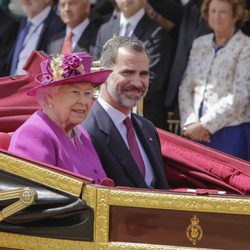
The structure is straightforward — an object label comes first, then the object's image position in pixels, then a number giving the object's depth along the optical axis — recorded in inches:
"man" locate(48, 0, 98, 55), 631.2
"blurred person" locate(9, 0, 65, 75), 660.7
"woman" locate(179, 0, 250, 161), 560.4
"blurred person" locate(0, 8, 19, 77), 690.8
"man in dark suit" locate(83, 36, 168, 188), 406.3
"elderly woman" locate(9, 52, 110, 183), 362.9
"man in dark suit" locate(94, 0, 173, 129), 597.3
